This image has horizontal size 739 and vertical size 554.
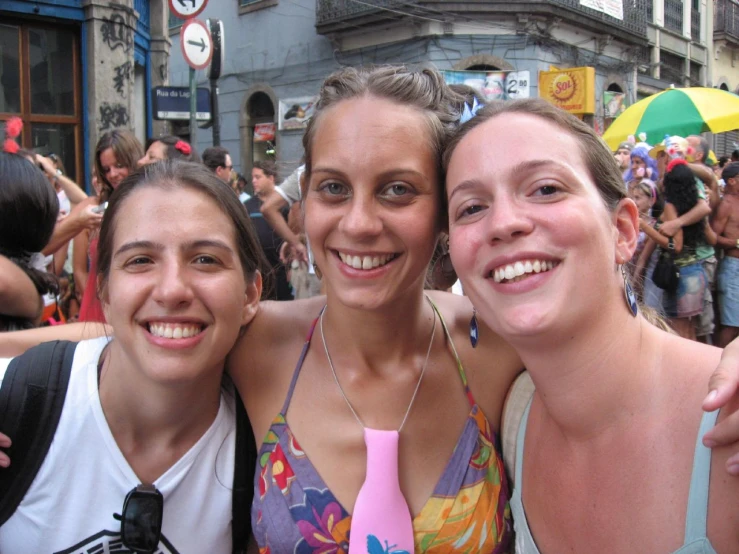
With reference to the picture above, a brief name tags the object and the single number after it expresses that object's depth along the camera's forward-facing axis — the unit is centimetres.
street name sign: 645
